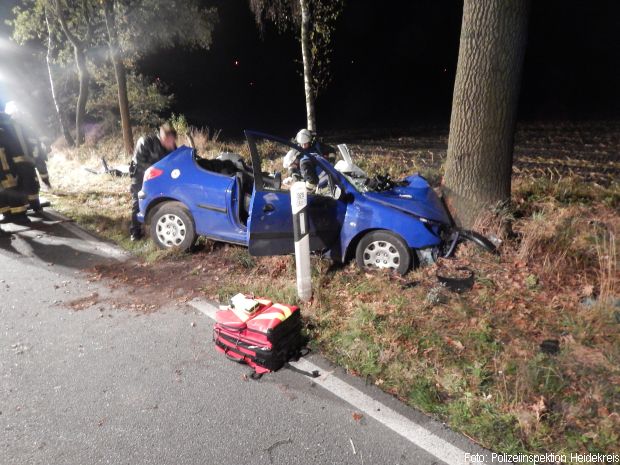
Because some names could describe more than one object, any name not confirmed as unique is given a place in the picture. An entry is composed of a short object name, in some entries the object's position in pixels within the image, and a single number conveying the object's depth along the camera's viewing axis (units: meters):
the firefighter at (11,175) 7.76
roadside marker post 4.32
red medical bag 3.58
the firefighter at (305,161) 5.45
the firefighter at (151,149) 6.66
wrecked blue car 4.87
